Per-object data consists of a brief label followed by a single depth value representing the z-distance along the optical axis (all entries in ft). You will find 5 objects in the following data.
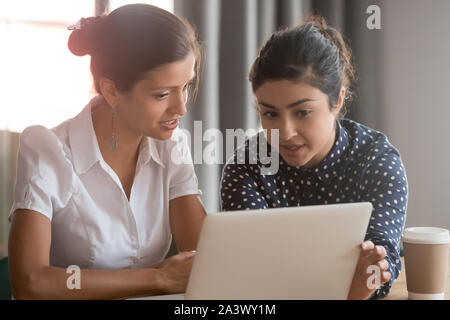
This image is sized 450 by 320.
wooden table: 10.47
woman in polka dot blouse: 11.26
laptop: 9.45
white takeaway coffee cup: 10.34
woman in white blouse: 10.94
